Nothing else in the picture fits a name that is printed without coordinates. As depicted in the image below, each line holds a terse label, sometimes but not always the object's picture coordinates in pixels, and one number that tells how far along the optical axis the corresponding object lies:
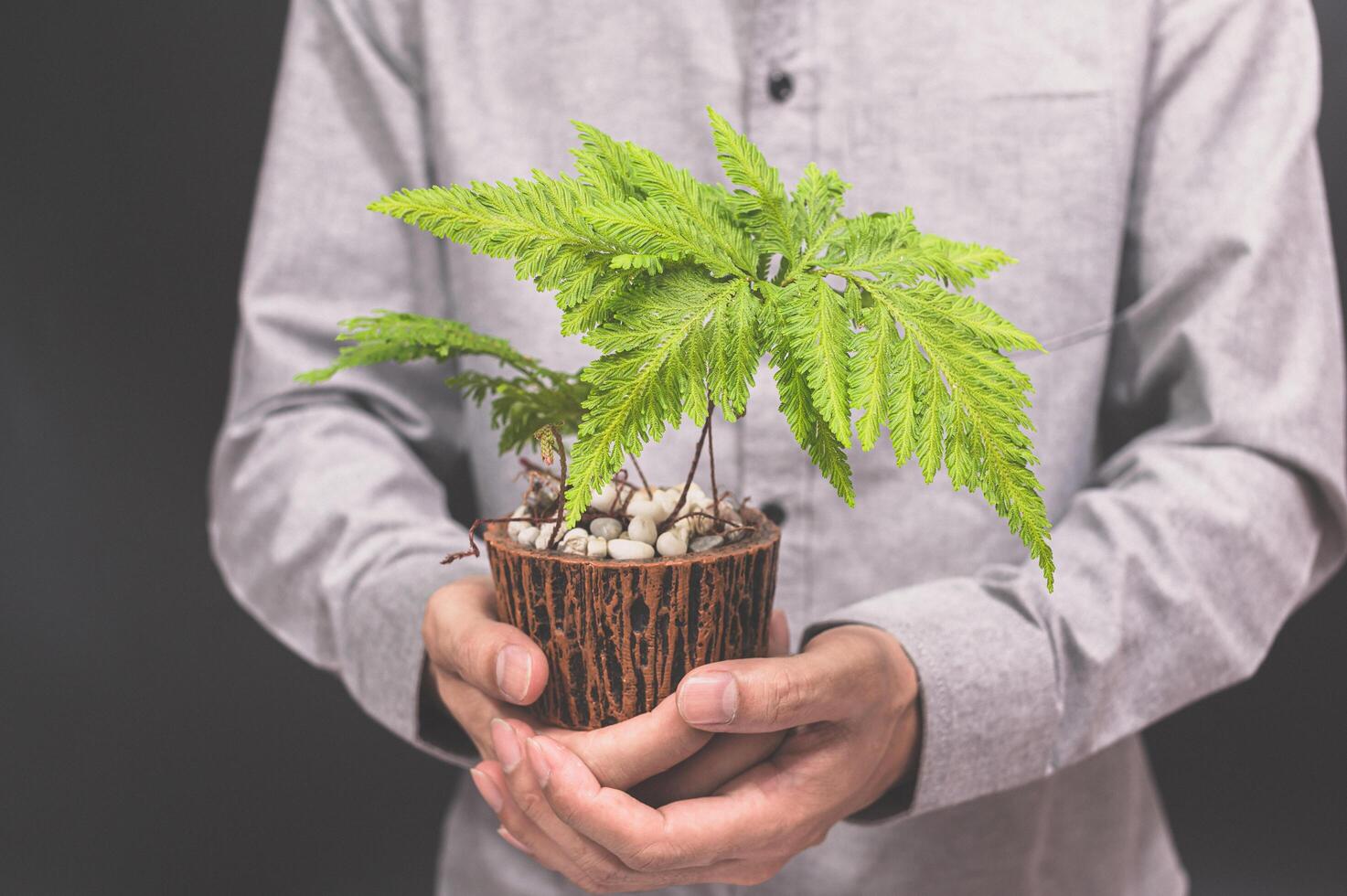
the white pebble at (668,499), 0.74
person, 0.95
